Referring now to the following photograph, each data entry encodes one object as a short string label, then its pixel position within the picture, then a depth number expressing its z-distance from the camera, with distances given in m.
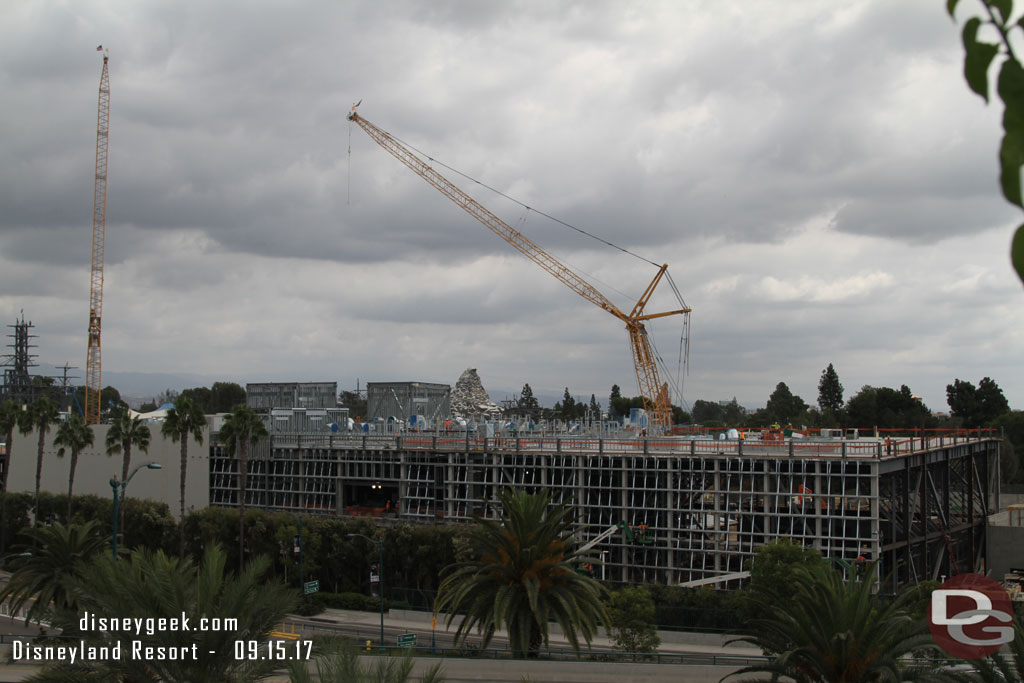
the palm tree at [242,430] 80.06
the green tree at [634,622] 56.41
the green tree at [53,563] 47.09
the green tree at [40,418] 101.06
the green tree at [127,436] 90.56
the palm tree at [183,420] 81.69
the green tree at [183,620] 23.42
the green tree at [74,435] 92.12
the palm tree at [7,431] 98.12
